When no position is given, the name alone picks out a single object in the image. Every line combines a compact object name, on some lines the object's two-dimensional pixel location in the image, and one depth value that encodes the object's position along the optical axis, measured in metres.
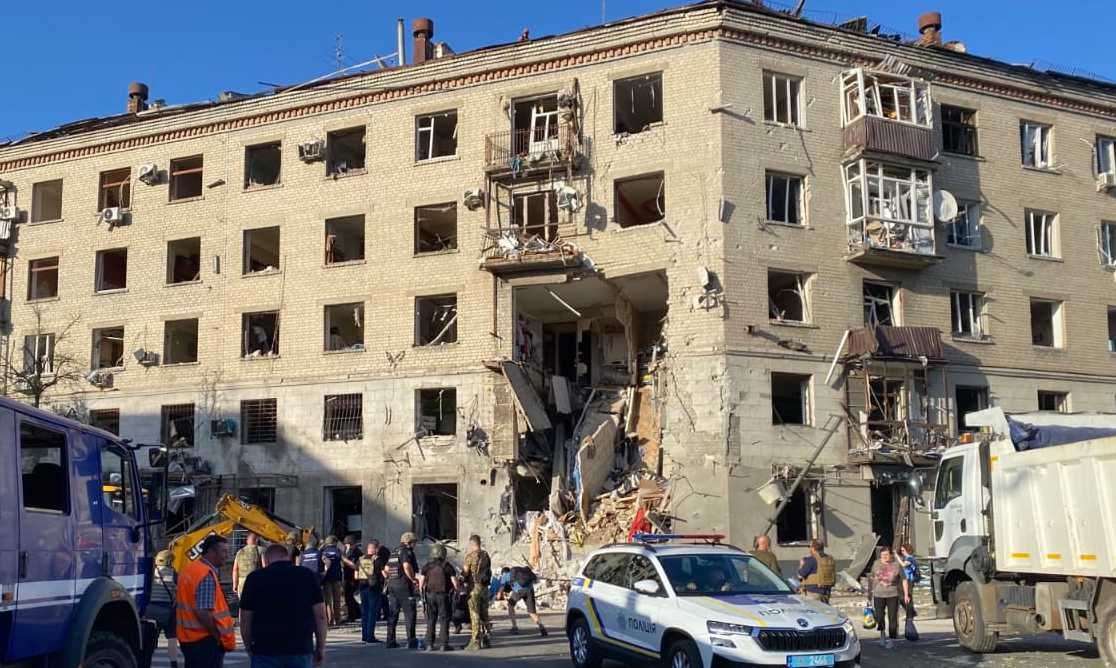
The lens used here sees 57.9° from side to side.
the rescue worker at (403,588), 16.34
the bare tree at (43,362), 32.41
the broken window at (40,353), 33.19
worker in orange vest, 8.08
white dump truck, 12.36
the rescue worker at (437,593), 15.88
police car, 10.25
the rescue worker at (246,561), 18.16
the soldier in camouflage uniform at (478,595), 16.02
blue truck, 7.05
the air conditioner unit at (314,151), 31.06
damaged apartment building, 26.64
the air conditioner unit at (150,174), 32.97
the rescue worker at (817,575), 15.52
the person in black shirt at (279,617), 7.52
